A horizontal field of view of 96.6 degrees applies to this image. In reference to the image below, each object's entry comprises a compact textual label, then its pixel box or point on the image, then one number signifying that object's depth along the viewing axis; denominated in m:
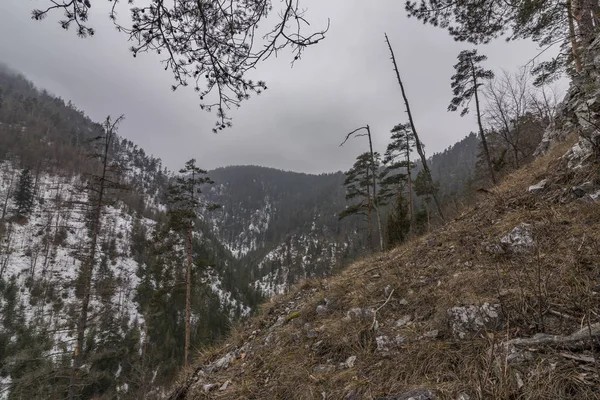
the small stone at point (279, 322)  4.47
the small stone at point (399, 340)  2.54
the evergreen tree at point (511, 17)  5.05
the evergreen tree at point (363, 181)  16.69
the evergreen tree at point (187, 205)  14.66
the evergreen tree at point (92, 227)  8.75
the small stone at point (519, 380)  1.58
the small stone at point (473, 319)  2.26
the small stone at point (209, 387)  3.34
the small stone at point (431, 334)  2.44
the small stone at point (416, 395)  1.79
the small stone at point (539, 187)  4.61
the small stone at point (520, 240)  3.25
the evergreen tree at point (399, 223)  18.55
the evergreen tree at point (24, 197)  68.75
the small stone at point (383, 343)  2.57
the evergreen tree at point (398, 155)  18.50
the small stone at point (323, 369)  2.69
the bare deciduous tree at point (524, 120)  17.72
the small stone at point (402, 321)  2.88
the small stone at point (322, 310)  4.00
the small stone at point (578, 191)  3.87
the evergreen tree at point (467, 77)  15.77
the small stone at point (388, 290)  3.62
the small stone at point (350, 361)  2.62
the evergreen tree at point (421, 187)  19.63
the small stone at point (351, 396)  2.16
